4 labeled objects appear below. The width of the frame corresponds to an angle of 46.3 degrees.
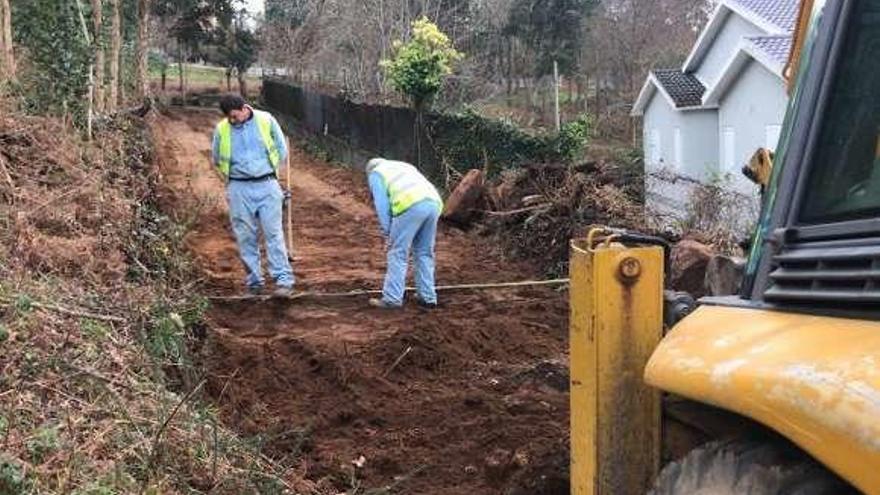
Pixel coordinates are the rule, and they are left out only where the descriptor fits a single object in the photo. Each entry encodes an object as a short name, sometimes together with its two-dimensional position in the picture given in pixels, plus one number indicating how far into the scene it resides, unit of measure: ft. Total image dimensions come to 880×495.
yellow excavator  6.01
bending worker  29.01
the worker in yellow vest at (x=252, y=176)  31.27
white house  75.05
